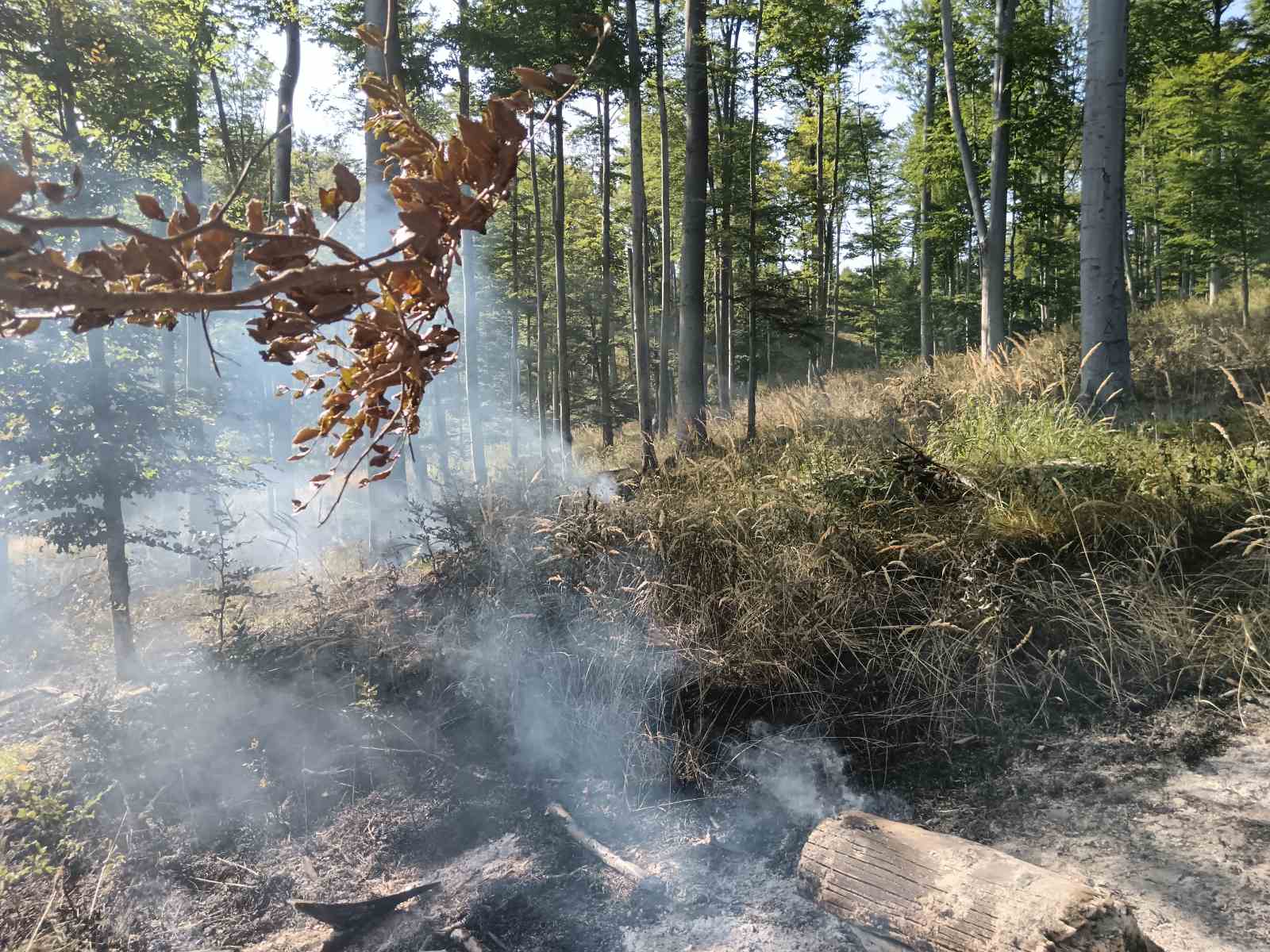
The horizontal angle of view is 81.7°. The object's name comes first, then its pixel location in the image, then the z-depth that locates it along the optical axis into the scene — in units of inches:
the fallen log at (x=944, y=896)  81.3
